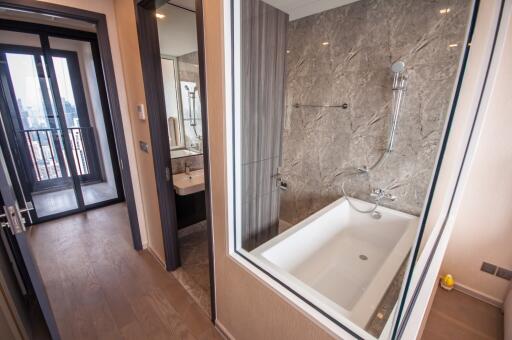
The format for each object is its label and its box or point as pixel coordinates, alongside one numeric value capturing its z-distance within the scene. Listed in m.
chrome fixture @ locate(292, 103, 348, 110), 2.26
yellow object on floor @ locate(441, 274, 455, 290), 1.94
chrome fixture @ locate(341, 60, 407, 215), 1.88
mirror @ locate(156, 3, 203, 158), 2.29
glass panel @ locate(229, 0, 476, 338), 1.23
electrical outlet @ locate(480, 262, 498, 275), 1.78
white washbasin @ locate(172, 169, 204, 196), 2.21
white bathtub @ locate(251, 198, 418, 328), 1.07
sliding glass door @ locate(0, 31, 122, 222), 2.67
